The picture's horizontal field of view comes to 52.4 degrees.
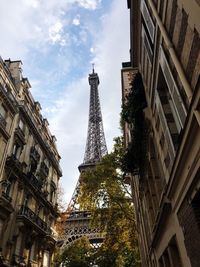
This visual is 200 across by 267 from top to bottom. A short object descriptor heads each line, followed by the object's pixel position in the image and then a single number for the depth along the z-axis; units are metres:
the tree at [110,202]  18.16
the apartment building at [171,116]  4.18
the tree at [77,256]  30.04
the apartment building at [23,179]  16.46
